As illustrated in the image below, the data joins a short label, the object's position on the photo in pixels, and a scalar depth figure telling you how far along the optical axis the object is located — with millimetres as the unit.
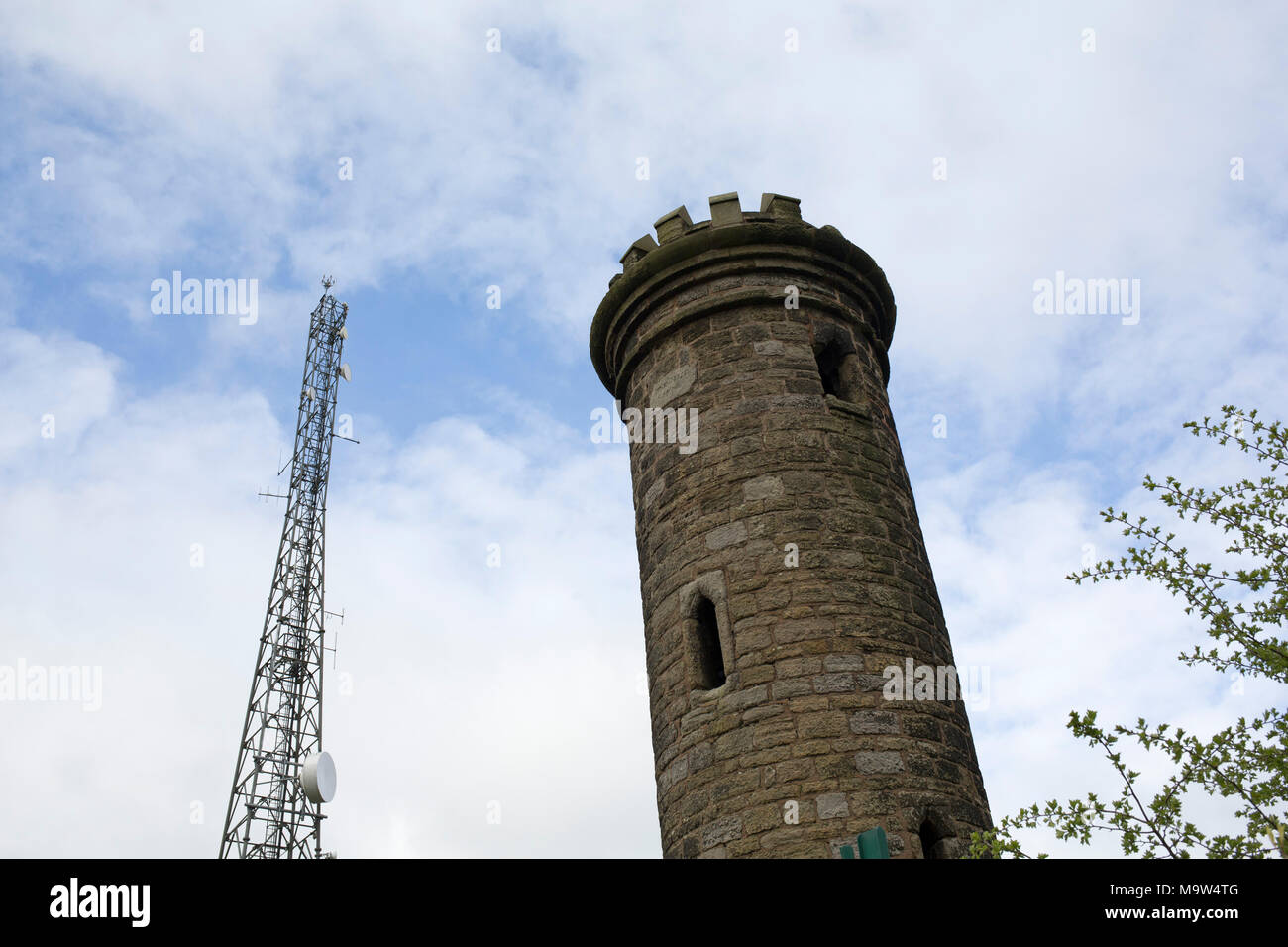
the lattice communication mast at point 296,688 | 15688
